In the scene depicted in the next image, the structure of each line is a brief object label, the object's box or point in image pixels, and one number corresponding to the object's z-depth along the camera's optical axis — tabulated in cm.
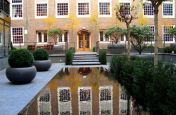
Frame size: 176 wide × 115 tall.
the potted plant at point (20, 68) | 592
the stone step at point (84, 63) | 1208
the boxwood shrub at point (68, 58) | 1171
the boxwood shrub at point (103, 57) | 1171
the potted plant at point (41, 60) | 866
